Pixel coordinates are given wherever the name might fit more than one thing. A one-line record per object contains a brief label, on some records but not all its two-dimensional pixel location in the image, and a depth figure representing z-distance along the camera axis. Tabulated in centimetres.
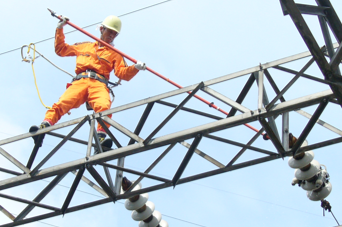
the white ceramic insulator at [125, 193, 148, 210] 1383
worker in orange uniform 1432
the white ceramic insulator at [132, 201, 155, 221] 1429
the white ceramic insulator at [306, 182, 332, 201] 1423
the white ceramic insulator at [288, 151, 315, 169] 1321
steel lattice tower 1070
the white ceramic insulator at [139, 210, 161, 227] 1465
